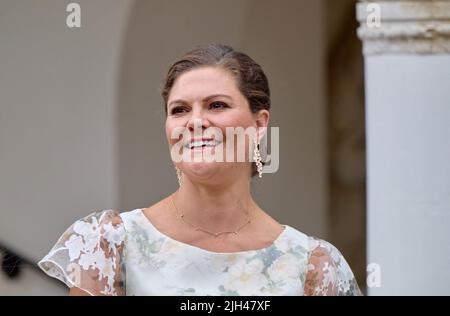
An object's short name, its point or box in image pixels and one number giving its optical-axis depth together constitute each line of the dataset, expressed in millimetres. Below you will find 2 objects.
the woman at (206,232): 5040
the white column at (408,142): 7189
